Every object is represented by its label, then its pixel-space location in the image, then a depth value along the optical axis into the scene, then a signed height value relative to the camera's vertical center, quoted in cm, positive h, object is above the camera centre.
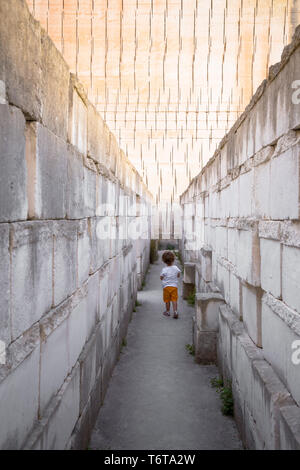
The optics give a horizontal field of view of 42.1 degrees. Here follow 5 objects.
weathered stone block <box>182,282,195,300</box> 932 -160
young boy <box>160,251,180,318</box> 775 -121
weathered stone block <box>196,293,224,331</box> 500 -114
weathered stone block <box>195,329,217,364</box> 510 -164
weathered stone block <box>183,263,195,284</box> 909 -120
